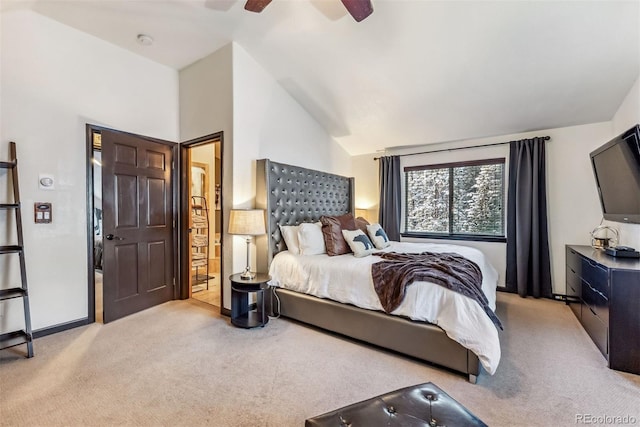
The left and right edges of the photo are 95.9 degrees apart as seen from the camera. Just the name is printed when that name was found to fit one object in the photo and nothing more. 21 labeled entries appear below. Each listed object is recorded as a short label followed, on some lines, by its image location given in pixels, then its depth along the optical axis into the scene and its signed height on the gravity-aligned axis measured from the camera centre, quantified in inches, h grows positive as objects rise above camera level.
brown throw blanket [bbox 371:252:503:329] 88.6 -22.2
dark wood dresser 88.0 -32.0
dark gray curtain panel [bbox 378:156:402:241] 205.9 +10.8
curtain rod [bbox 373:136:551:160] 160.7 +40.1
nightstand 119.9 -39.9
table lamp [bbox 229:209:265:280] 121.6 -5.3
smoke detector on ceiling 127.6 +77.1
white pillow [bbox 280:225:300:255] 138.9 -13.2
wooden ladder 95.6 -23.6
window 180.4 +6.6
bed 88.0 -36.7
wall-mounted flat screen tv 97.0 +12.8
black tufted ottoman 47.7 -35.2
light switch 111.0 -0.7
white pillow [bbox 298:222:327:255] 136.7 -14.3
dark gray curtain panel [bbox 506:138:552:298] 159.8 -6.4
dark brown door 129.3 -6.1
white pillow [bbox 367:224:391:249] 150.3 -13.7
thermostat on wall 112.4 +11.7
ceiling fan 87.4 +63.5
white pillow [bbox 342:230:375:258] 131.8 -15.2
